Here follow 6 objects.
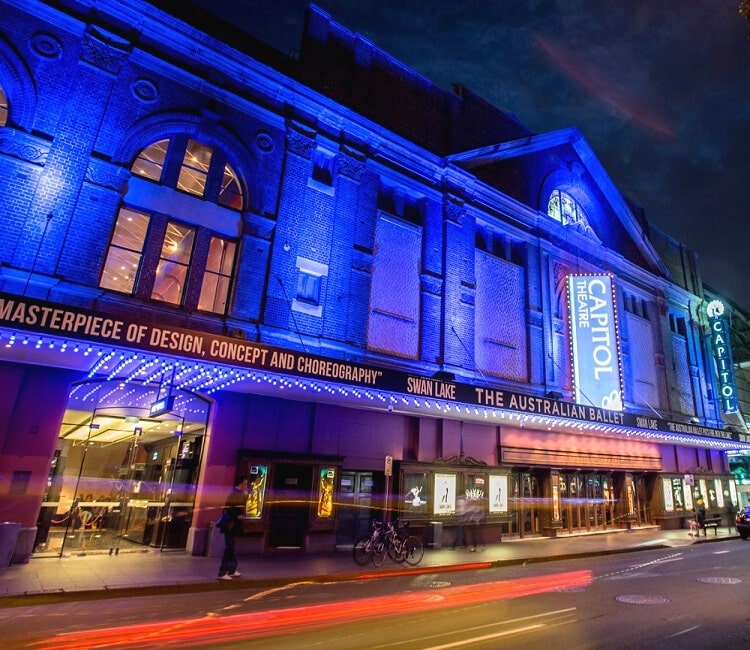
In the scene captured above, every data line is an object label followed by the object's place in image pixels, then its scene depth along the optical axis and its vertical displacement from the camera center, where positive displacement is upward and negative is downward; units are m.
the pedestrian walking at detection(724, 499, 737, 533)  27.76 +0.06
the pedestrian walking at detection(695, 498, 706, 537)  22.64 -0.31
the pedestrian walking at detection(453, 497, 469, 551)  16.95 -0.96
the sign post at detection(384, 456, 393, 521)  15.14 -0.11
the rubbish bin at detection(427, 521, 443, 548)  16.14 -1.36
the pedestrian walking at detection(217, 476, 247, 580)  9.98 -0.95
